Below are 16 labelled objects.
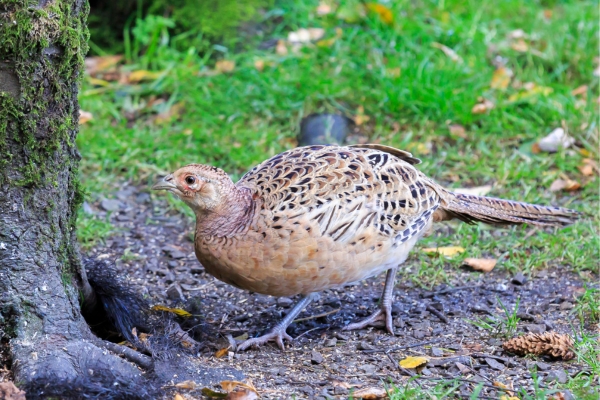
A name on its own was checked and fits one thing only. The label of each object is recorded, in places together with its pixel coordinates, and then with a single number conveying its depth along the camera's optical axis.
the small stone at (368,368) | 7.58
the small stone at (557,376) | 7.22
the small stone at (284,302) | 9.68
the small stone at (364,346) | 8.30
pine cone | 7.65
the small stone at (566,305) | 9.19
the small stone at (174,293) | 9.35
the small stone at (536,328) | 8.51
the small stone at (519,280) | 9.98
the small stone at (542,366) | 7.53
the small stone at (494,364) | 7.61
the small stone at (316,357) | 7.95
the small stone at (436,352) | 7.96
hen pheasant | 7.98
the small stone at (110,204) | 11.82
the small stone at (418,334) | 8.61
